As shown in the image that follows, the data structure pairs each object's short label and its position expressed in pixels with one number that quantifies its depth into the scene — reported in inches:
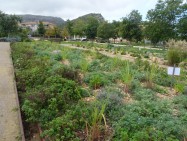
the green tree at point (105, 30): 1033.6
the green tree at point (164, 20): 687.6
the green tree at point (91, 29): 1230.2
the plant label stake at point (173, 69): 129.2
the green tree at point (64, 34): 1280.3
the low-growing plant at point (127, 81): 124.9
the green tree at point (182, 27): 665.6
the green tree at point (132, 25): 834.8
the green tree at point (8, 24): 784.7
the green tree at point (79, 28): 1236.4
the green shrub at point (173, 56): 262.7
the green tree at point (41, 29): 1403.5
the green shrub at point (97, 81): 129.5
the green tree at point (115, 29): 1069.1
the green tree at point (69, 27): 1367.7
